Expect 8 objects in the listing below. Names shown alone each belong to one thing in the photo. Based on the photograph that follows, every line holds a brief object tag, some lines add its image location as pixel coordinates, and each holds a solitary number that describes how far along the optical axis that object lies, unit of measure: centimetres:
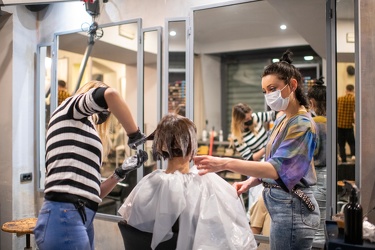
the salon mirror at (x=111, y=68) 304
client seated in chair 154
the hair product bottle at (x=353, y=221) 132
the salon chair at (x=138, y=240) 155
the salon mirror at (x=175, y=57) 254
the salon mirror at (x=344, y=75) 189
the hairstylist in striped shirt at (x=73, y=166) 149
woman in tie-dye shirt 149
